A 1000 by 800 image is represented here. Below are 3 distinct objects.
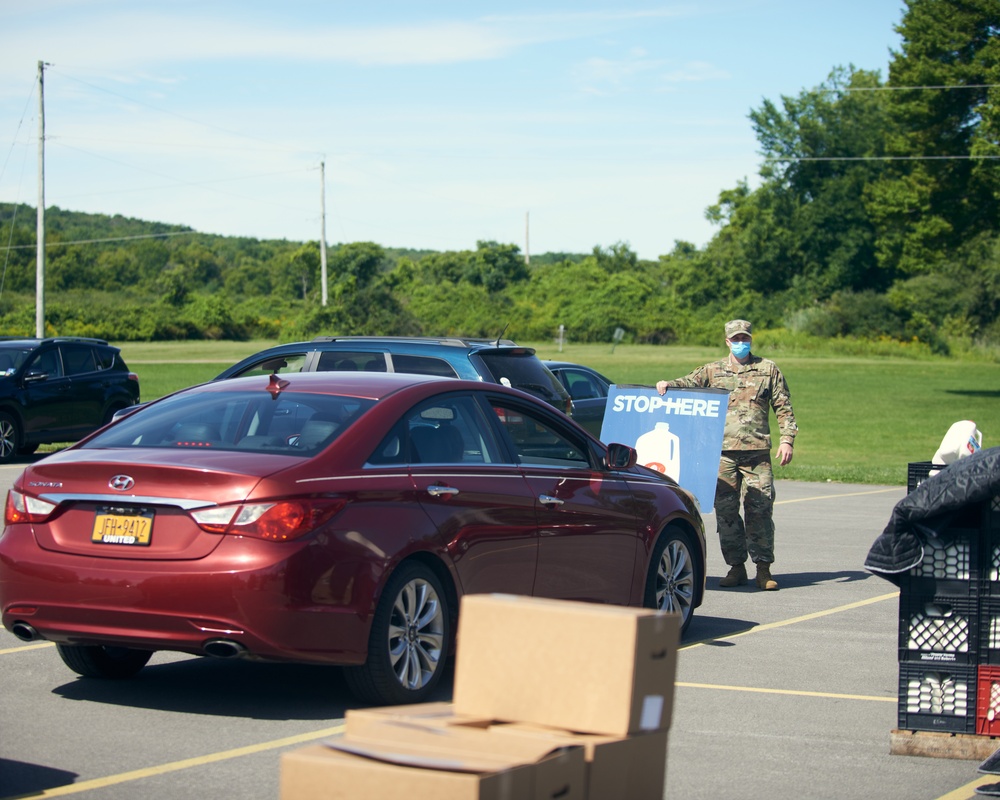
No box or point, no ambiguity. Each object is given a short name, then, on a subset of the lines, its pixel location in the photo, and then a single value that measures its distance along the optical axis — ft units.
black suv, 68.03
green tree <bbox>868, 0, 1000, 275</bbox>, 160.56
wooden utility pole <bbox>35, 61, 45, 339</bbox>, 152.15
